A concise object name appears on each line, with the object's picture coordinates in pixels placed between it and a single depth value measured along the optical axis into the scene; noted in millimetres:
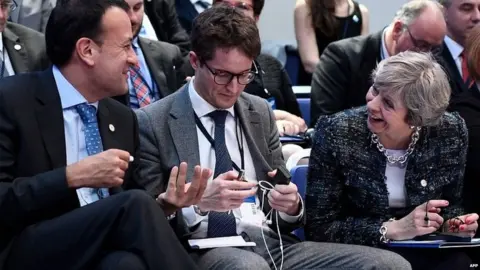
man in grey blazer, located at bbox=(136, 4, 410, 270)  3266
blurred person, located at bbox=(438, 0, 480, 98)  4930
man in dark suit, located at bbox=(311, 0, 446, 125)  4785
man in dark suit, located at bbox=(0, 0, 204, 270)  2682
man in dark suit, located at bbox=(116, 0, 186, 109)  4434
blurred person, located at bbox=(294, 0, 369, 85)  6016
